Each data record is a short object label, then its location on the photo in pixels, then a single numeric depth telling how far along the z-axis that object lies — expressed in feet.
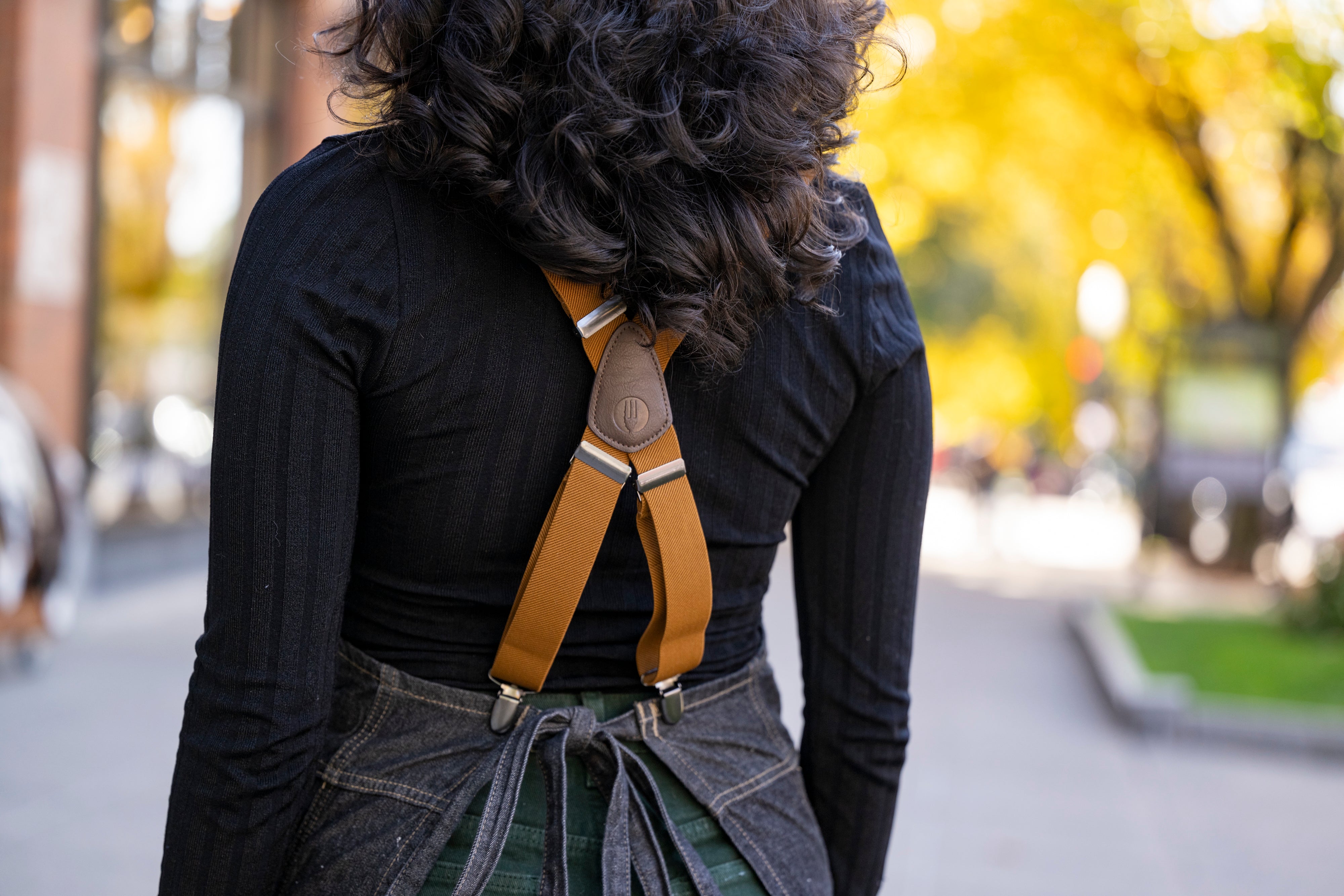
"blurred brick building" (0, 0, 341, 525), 27.86
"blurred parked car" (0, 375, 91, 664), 20.44
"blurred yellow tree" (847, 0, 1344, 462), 38.63
